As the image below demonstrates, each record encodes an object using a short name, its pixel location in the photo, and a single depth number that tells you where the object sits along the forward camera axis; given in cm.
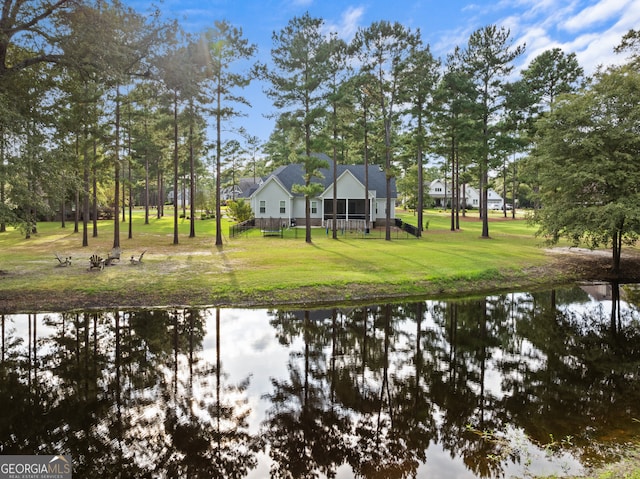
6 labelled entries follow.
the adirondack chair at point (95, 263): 1823
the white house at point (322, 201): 4131
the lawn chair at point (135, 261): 1989
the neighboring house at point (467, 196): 9150
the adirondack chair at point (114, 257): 1952
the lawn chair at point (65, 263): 1919
